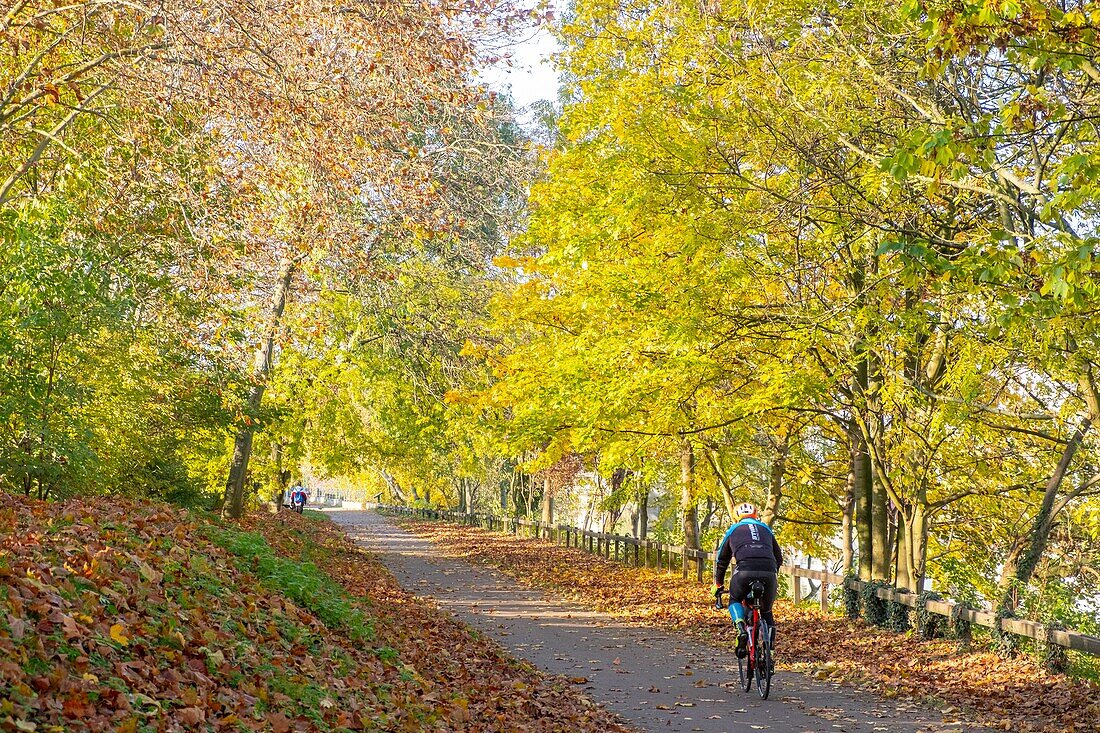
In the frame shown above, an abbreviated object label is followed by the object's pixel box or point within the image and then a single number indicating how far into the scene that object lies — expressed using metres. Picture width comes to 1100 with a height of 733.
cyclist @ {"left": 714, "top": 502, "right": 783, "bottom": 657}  10.74
